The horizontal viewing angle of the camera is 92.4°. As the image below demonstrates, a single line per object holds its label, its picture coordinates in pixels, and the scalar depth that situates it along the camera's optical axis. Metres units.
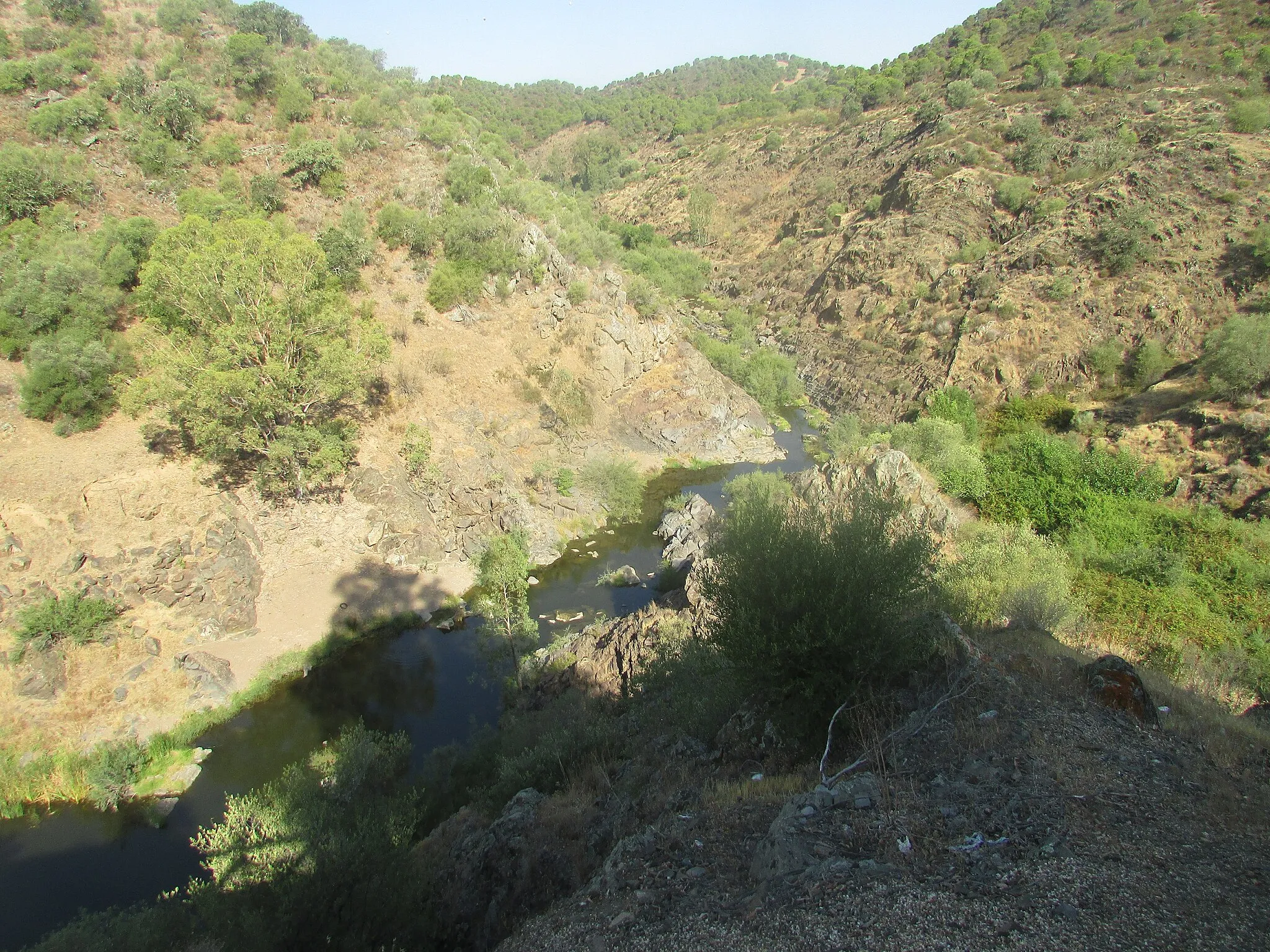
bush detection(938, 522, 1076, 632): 15.44
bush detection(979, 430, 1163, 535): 25.84
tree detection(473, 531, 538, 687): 21.36
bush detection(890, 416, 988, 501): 29.08
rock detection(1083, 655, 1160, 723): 9.85
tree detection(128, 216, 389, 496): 23.16
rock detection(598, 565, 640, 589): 28.00
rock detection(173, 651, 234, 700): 19.81
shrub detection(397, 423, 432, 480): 30.05
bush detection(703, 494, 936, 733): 9.65
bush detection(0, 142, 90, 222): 30.55
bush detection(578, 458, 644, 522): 34.16
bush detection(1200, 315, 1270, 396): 27.06
